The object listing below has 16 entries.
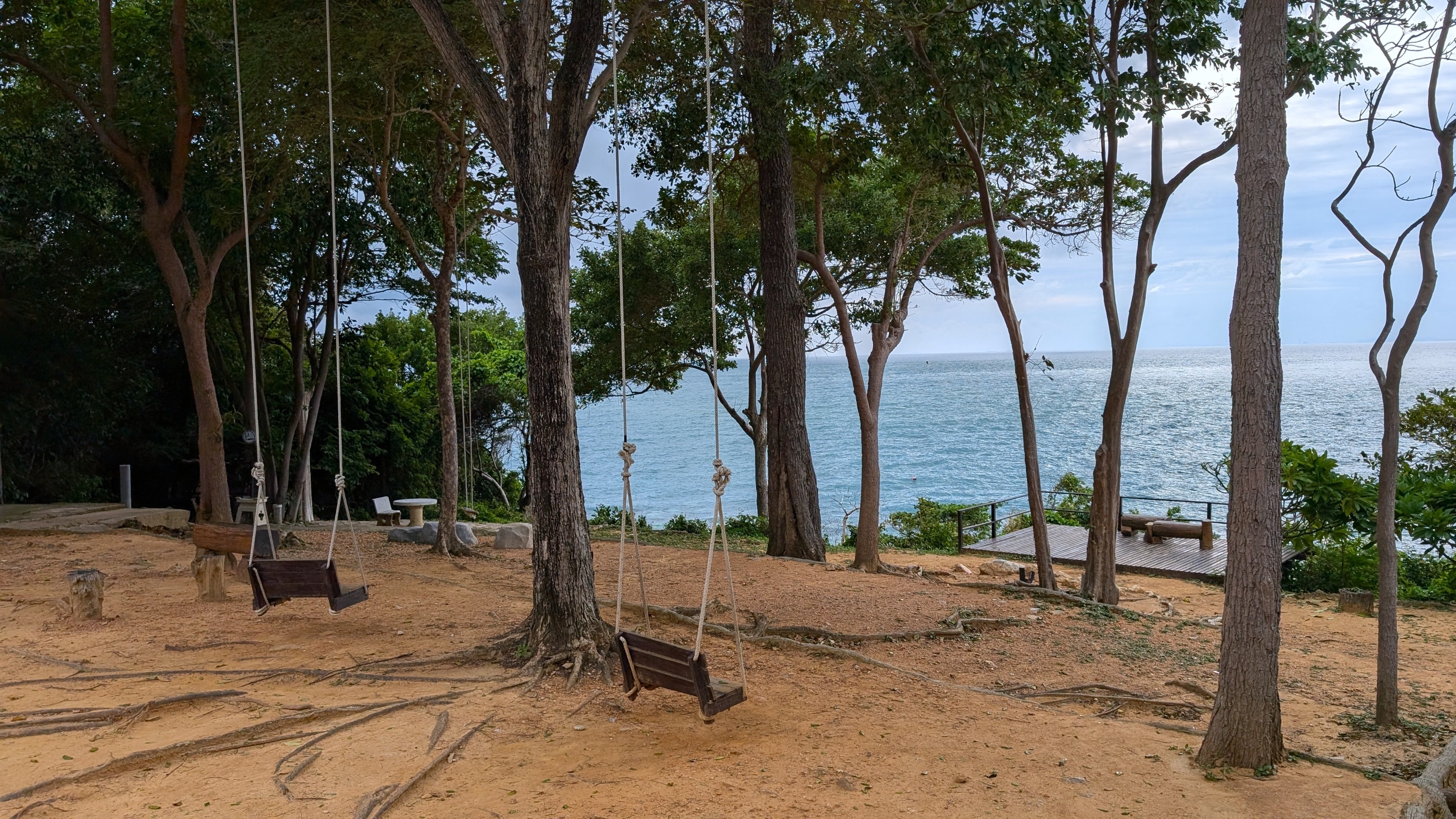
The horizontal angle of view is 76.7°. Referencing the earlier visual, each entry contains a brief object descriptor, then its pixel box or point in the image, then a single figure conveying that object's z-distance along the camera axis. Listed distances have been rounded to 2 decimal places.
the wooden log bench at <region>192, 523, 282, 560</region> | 6.88
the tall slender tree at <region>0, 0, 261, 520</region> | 9.30
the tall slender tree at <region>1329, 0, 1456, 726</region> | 5.20
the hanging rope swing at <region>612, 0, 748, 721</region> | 3.81
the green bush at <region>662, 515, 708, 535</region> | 15.25
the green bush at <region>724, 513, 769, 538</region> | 15.17
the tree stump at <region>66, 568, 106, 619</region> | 6.27
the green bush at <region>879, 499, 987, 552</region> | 15.73
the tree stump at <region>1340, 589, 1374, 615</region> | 9.31
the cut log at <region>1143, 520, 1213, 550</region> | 12.90
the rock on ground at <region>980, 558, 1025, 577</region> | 11.22
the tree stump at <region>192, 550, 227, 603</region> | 6.98
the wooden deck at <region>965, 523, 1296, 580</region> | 11.91
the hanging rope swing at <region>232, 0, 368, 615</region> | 5.44
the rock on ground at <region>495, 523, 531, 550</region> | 10.34
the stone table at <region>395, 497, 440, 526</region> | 14.25
